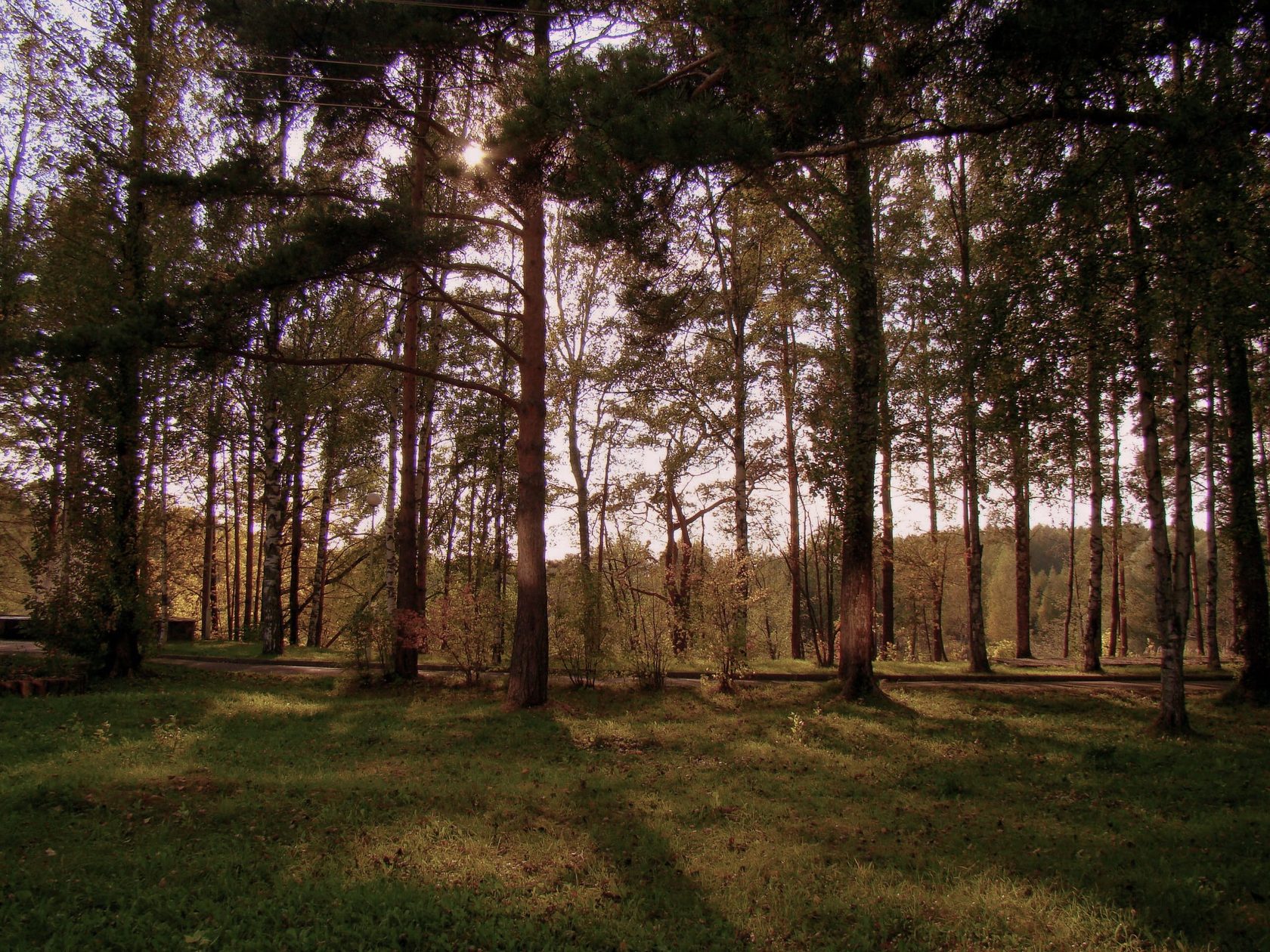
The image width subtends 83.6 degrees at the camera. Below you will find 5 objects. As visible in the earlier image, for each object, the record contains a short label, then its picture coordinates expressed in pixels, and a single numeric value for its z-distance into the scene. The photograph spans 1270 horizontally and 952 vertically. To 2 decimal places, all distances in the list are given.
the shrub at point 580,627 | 12.72
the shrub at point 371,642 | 12.73
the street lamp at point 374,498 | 16.75
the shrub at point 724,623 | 12.32
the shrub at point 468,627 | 12.52
